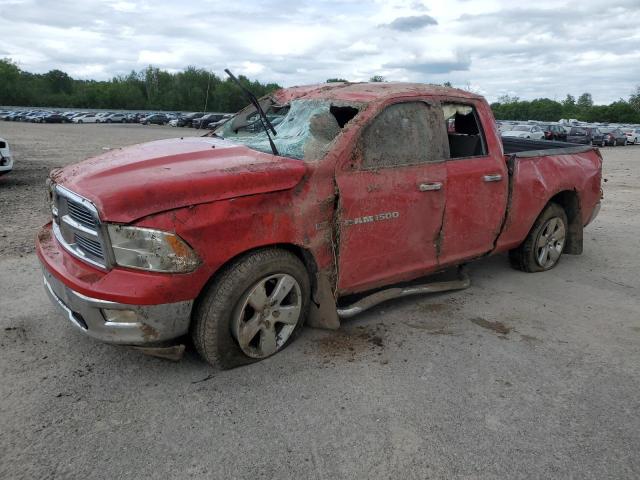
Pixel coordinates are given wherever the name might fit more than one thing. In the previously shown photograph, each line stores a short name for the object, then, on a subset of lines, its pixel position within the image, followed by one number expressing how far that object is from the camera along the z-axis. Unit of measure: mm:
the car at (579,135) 31938
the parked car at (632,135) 37625
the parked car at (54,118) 55719
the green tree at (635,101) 106769
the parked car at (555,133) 32156
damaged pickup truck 2695
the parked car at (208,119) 44778
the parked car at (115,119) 64688
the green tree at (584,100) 130212
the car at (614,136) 34688
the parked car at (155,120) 61056
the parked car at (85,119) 61719
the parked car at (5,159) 9391
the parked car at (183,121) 53594
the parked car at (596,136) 33500
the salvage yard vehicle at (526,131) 29066
